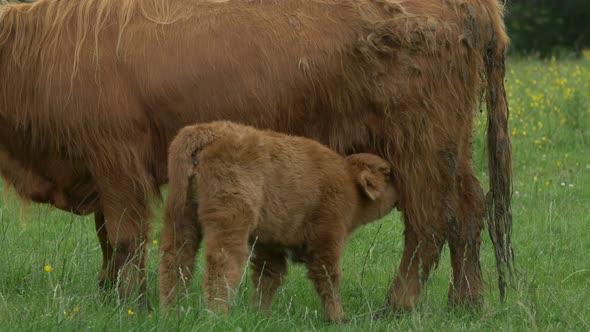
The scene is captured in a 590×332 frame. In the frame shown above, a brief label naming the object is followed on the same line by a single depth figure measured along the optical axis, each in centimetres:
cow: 1164
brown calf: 991
